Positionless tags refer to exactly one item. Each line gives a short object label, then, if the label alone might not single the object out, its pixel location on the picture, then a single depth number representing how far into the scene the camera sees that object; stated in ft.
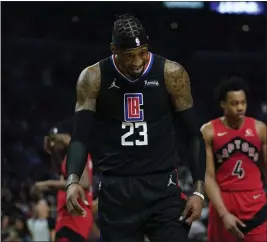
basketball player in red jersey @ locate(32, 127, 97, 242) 39.93
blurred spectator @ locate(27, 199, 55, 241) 61.57
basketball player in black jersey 24.58
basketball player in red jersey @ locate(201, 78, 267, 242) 36.52
